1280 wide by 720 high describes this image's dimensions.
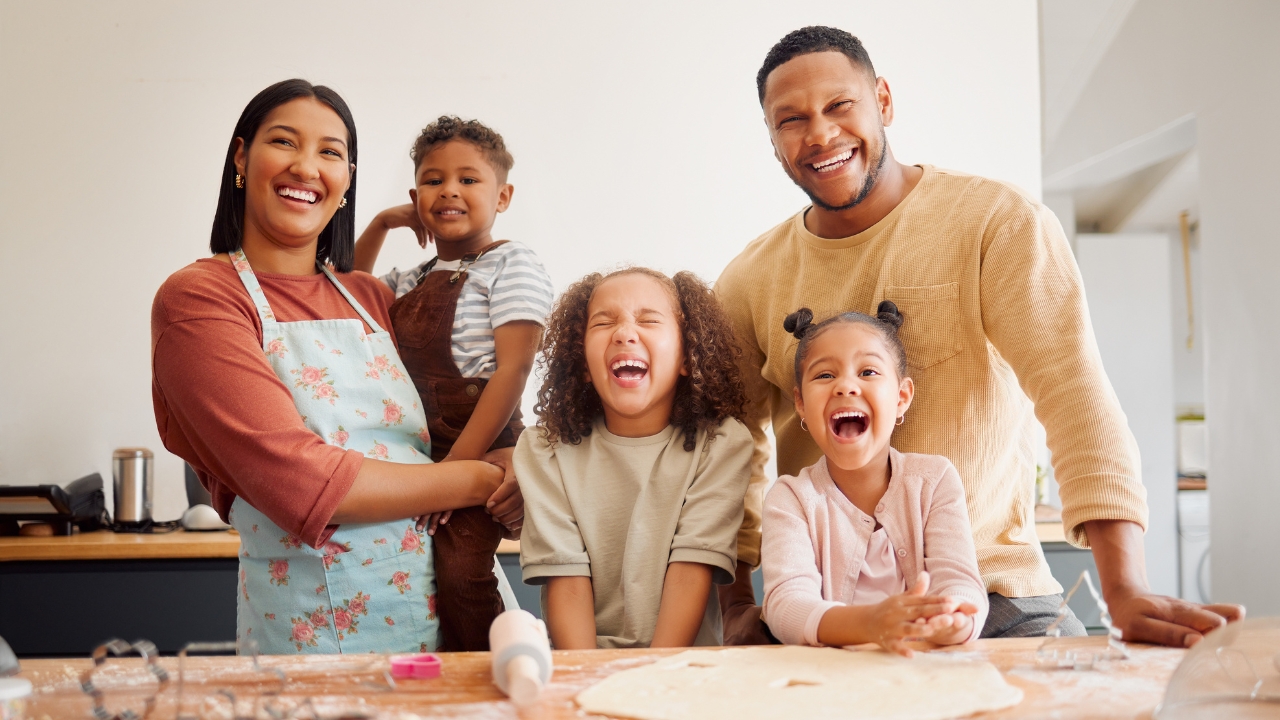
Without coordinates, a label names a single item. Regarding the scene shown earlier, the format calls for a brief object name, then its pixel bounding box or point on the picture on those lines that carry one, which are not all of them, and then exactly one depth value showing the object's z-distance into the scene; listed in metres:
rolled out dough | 0.78
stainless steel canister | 2.57
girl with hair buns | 1.11
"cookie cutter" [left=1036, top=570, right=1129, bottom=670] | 0.90
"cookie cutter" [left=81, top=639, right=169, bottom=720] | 0.80
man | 1.19
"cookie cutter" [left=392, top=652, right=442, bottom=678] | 0.89
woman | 1.17
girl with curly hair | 1.24
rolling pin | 0.80
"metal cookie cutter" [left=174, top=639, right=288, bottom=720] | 0.82
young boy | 1.32
